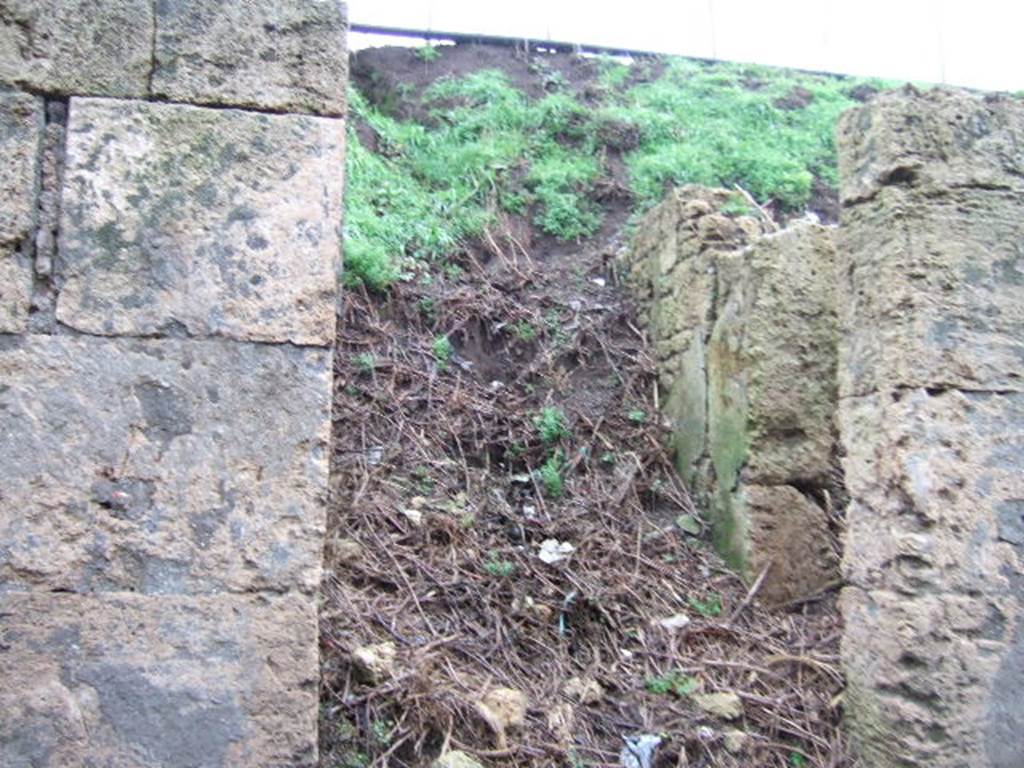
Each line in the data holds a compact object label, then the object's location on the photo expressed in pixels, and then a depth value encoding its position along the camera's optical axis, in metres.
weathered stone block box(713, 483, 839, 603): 4.52
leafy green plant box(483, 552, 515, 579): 4.31
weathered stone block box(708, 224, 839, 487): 4.61
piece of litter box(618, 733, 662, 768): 3.36
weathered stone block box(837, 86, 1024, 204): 3.34
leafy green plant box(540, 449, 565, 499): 5.05
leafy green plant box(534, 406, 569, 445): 5.35
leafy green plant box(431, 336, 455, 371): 5.72
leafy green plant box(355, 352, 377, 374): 5.52
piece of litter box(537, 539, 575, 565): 4.50
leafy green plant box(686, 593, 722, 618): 4.35
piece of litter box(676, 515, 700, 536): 4.95
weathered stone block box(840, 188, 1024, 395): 3.18
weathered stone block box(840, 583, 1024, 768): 3.03
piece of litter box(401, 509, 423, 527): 4.54
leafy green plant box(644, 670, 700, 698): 3.77
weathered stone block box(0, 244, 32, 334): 2.36
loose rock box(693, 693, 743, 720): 3.64
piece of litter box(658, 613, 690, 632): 4.20
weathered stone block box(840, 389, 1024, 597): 3.10
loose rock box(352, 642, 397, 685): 3.37
